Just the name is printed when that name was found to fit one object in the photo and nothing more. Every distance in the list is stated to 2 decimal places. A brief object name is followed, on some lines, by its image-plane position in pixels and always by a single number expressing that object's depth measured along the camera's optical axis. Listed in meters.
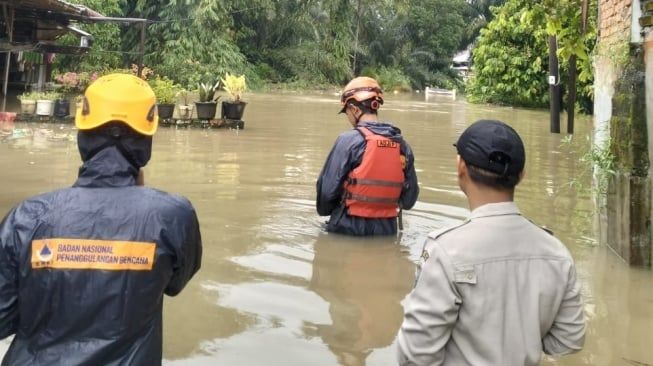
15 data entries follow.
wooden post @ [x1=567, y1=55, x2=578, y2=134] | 12.78
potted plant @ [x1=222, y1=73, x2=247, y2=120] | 16.20
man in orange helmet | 5.70
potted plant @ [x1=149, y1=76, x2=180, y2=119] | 16.17
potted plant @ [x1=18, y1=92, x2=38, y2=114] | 16.05
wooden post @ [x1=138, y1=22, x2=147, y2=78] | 18.62
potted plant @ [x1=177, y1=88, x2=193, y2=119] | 16.28
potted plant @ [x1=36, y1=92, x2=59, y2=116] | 16.02
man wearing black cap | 2.13
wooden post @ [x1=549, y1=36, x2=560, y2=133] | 12.58
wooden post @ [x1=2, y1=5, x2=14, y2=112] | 16.78
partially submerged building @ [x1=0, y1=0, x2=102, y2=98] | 17.31
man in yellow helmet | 2.14
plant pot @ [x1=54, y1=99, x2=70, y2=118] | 16.20
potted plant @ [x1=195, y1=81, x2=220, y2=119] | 16.08
